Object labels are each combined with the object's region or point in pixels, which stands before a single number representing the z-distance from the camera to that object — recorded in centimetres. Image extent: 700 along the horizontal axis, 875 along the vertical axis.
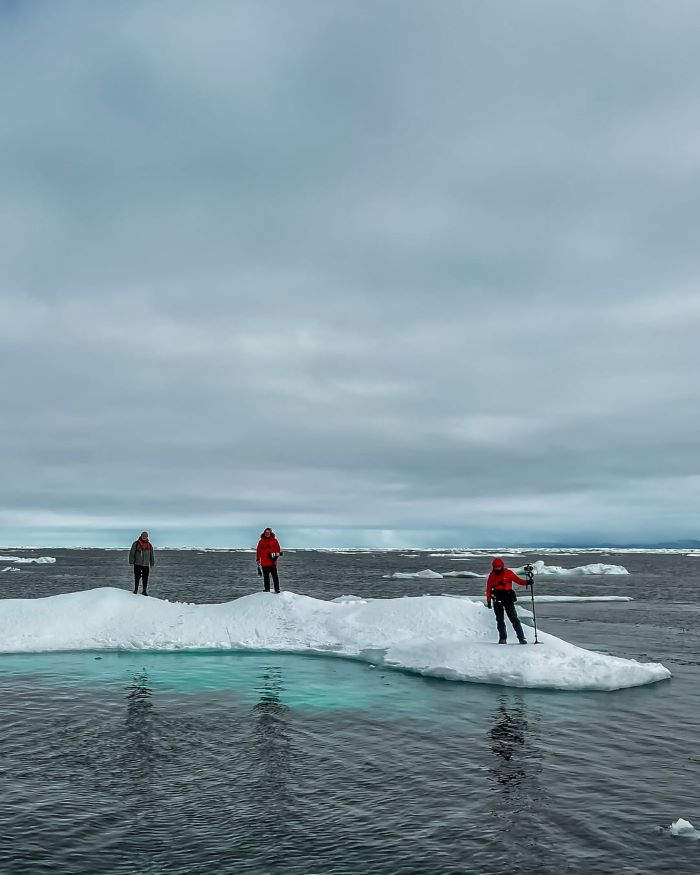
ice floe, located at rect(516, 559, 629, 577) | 9012
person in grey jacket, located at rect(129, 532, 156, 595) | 2541
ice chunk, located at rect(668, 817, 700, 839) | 882
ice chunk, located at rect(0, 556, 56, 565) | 12168
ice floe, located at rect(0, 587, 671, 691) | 1892
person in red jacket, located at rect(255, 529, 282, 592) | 2405
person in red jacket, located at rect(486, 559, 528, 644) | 1923
